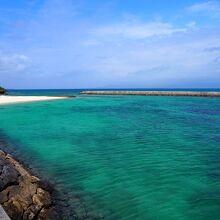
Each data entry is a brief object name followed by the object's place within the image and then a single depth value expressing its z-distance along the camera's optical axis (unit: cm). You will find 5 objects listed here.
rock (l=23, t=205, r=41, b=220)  579
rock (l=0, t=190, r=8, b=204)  588
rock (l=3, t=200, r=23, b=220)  565
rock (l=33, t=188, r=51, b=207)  629
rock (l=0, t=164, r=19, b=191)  642
